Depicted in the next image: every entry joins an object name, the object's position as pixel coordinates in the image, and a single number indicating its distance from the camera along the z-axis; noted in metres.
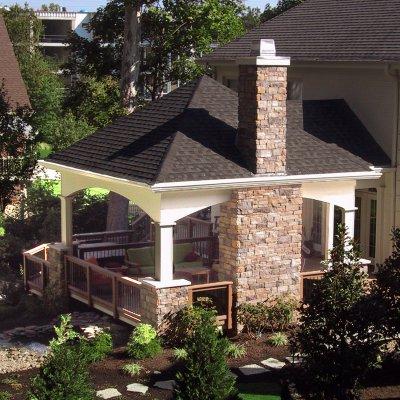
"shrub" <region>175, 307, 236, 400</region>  12.09
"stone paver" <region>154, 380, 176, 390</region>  15.03
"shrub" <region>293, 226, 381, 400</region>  12.62
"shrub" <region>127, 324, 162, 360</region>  16.64
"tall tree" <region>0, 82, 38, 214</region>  23.64
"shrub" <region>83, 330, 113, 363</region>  16.45
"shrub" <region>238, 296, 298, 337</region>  18.02
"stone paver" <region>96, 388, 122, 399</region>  14.64
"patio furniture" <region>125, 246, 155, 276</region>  21.06
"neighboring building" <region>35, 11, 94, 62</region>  80.56
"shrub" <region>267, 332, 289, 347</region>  17.45
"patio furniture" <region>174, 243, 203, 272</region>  21.33
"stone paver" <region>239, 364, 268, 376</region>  15.85
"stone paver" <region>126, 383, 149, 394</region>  14.91
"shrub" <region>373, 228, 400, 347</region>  13.56
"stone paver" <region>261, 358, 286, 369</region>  16.22
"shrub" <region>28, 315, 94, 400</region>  11.80
